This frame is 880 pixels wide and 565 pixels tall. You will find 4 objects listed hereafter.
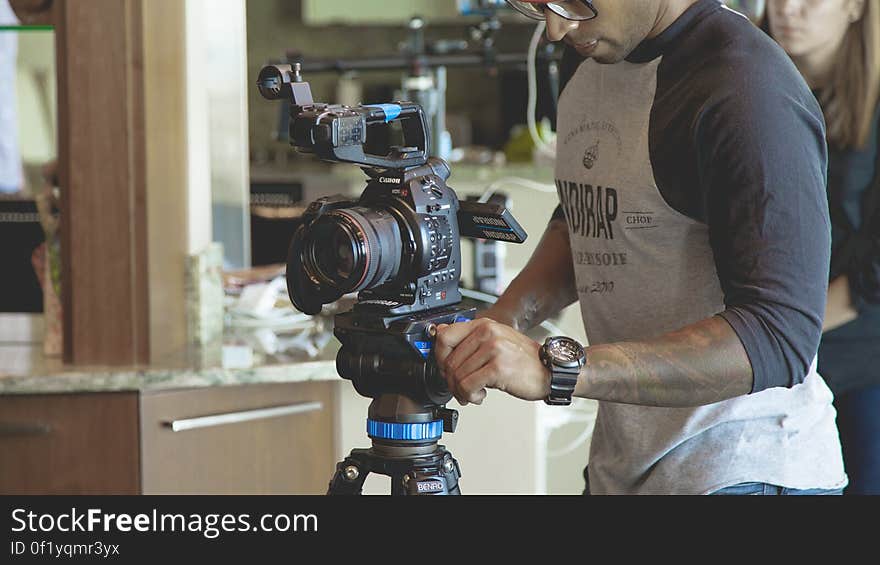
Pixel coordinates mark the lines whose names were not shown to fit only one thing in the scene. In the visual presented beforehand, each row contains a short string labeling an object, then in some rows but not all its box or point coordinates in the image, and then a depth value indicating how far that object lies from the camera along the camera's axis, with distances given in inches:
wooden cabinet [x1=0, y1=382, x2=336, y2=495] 122.8
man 86.9
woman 125.0
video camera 87.3
